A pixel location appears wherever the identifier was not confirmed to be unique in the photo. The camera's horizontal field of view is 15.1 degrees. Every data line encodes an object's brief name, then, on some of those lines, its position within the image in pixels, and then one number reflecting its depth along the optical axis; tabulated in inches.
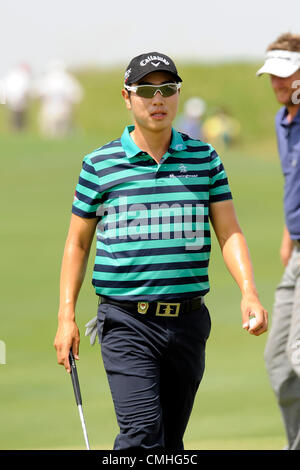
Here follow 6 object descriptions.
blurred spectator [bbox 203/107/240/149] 1424.7
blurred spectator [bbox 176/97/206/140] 1237.5
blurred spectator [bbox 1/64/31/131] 1378.0
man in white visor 286.0
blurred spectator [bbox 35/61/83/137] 1350.9
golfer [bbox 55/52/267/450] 212.5
